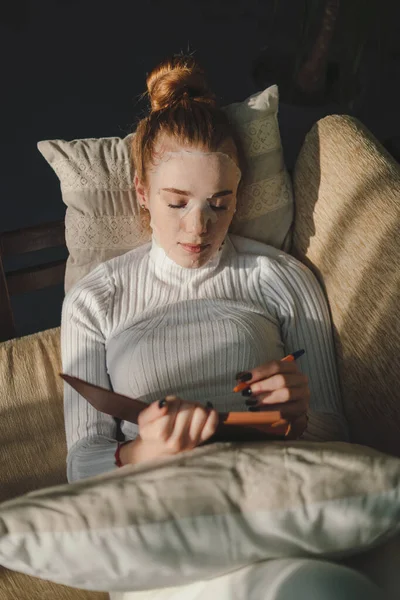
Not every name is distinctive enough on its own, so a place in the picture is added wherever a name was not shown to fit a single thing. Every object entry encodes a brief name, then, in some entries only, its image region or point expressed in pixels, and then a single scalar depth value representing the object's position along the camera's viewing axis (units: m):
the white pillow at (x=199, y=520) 0.67
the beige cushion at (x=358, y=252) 1.12
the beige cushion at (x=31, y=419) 1.25
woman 1.10
